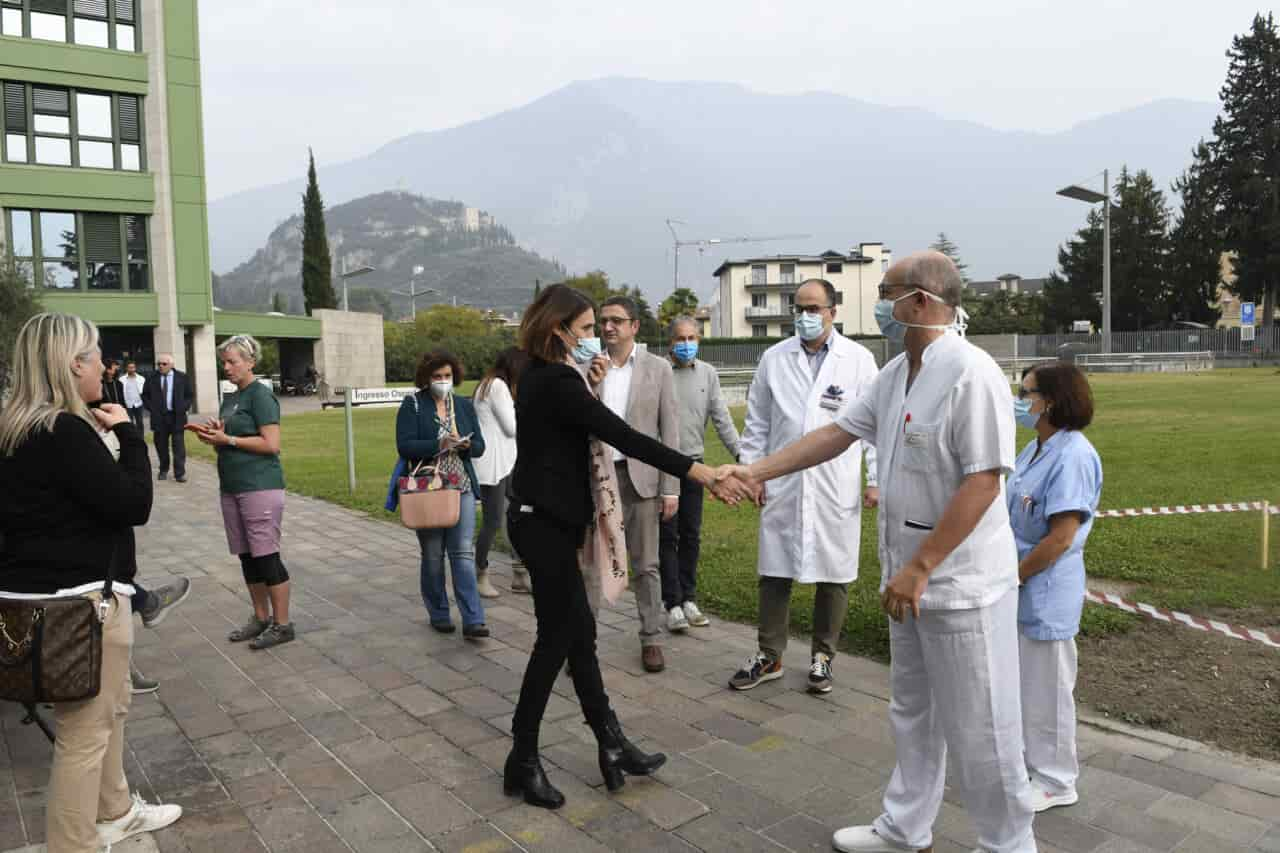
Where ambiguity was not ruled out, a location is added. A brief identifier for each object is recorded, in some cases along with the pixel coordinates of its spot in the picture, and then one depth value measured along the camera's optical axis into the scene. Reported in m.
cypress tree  72.38
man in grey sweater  6.27
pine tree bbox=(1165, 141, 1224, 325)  63.88
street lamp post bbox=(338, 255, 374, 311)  43.56
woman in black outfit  3.60
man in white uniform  2.80
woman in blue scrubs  3.51
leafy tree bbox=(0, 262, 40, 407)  21.98
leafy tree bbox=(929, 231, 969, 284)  102.94
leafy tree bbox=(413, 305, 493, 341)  78.81
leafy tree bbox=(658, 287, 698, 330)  79.88
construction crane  88.00
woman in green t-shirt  5.74
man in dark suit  14.43
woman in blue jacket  6.16
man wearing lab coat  5.00
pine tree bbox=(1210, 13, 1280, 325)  59.59
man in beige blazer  5.49
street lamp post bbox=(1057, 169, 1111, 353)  26.39
